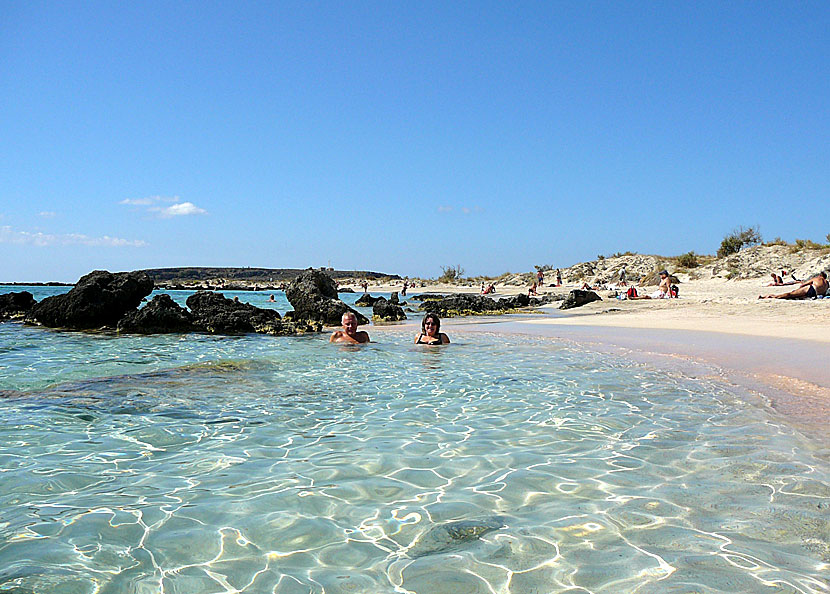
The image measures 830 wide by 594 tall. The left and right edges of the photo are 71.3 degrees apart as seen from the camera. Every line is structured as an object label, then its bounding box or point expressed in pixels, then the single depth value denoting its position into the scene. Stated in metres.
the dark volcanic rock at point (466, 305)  27.89
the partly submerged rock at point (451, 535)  3.31
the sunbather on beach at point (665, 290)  26.45
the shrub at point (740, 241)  44.25
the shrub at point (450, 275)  79.88
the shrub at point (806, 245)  36.14
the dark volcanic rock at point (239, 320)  17.53
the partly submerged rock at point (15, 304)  22.26
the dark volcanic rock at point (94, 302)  17.89
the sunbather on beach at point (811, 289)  20.56
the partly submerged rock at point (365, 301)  34.97
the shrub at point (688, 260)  43.69
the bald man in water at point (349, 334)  14.30
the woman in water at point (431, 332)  13.81
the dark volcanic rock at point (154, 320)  16.83
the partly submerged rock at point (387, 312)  23.94
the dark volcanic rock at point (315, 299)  20.50
